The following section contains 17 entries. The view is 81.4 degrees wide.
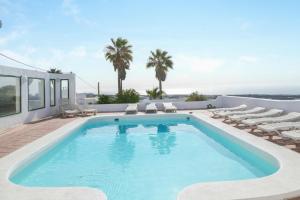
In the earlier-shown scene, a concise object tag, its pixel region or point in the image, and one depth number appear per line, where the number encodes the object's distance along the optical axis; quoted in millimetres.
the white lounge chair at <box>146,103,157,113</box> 10006
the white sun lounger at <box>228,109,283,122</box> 6845
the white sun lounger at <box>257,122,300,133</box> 5090
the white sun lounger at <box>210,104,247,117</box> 8673
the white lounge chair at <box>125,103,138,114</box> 9918
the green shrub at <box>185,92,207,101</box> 12660
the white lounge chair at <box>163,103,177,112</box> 10067
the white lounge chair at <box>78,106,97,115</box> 9988
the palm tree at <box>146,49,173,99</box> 17445
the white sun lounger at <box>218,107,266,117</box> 7666
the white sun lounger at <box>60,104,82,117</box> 9609
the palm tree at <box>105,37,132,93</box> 15716
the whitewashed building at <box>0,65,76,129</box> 7238
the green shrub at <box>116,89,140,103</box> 12948
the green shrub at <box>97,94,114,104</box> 12459
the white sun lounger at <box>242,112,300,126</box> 6033
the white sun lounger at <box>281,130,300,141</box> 4313
